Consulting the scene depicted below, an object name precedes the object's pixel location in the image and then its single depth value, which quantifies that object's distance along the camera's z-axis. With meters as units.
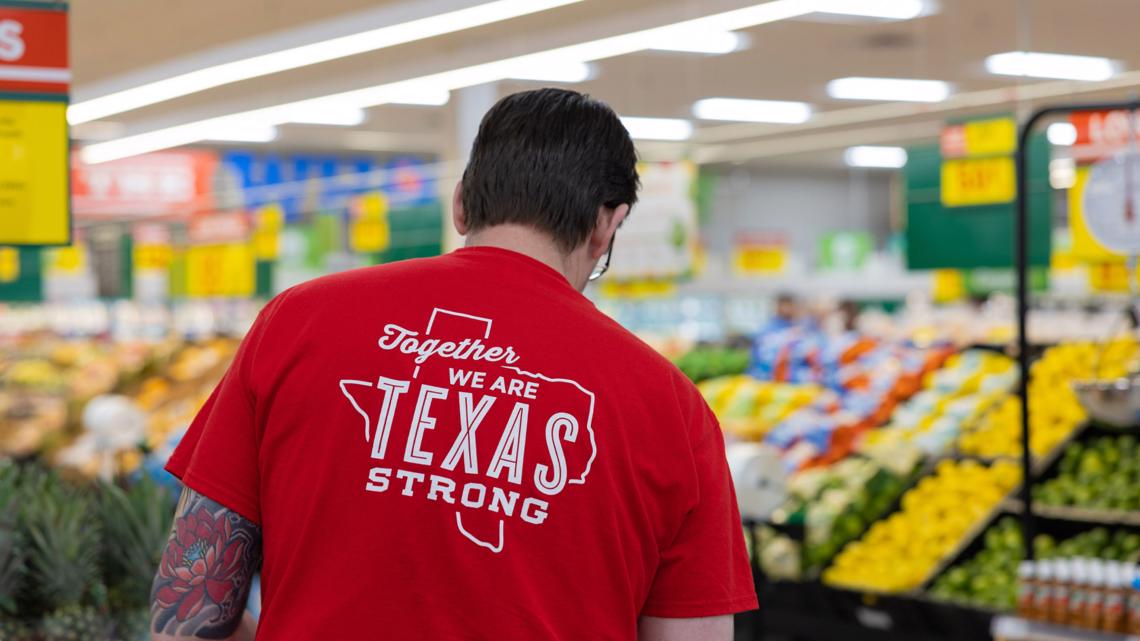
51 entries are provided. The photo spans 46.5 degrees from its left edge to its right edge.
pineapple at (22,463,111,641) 2.63
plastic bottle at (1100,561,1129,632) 4.03
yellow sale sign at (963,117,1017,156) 7.08
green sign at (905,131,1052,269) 7.21
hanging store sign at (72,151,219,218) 14.62
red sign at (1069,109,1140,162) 7.54
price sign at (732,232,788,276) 21.86
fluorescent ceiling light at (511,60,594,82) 10.81
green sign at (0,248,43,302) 13.36
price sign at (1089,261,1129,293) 7.47
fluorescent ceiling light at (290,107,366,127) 13.02
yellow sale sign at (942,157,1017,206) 7.18
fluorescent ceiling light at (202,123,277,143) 15.38
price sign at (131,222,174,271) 13.15
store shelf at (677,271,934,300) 17.52
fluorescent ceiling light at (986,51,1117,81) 11.16
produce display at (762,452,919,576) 5.71
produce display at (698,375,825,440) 6.61
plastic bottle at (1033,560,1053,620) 4.20
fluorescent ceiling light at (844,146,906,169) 22.14
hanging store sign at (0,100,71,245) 3.44
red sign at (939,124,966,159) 7.32
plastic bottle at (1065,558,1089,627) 4.09
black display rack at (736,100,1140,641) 5.09
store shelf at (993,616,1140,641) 4.04
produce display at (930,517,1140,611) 5.02
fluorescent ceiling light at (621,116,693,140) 15.34
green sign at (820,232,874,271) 22.77
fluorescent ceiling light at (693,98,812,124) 14.65
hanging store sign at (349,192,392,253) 10.46
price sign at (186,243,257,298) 11.34
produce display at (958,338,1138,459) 5.66
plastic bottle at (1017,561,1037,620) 4.27
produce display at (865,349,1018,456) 6.14
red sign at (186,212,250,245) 11.42
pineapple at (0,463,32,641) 2.55
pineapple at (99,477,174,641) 2.75
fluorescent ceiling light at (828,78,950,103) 12.96
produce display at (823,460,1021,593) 5.46
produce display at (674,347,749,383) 7.62
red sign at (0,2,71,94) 3.41
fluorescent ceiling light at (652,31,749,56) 10.08
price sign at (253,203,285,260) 11.21
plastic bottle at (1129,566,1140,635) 3.99
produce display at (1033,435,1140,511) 5.17
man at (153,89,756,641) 1.37
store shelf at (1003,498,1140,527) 5.09
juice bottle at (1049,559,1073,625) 4.15
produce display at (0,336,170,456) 6.82
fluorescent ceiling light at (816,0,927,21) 5.93
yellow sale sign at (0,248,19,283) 13.57
